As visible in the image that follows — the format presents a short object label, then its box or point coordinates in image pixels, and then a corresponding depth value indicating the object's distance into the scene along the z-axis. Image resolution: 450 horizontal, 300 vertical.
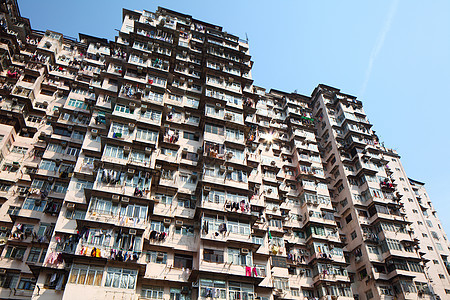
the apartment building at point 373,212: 36.22
